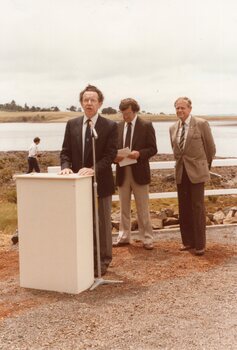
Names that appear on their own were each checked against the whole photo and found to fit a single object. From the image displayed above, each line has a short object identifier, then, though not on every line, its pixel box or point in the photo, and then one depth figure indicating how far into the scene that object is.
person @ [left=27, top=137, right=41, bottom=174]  26.39
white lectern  5.55
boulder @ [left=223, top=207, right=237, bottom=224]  9.79
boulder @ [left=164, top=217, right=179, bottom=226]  9.43
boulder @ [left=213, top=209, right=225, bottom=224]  9.84
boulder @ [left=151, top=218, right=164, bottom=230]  9.16
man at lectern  6.12
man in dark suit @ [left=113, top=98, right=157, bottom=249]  7.49
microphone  5.60
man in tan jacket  7.27
